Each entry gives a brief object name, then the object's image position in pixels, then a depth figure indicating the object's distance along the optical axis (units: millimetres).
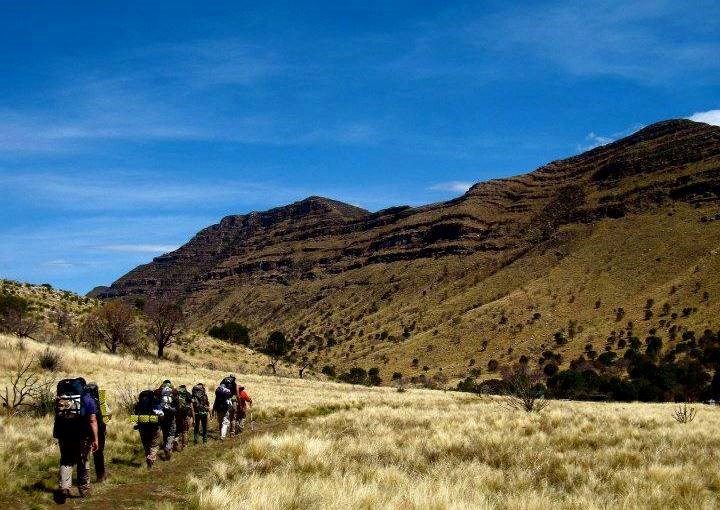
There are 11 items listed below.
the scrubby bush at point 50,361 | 27844
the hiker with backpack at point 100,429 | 9805
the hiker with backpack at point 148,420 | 11914
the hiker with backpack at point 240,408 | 18375
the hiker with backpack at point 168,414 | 12883
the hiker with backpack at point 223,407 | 17062
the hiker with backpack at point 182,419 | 14320
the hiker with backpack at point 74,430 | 8945
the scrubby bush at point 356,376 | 71719
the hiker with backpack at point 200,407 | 16312
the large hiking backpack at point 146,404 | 12039
